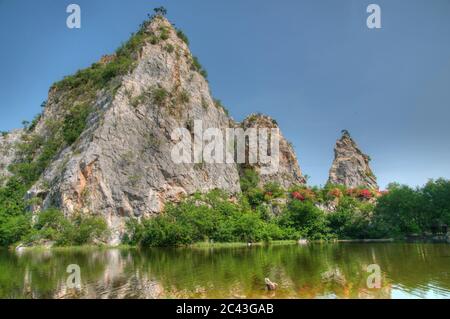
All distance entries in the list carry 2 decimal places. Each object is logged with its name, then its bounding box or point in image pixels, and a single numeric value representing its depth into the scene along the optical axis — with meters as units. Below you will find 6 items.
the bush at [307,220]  55.44
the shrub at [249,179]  67.78
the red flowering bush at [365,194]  66.07
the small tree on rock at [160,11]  72.19
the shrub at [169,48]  66.25
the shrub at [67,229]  43.84
